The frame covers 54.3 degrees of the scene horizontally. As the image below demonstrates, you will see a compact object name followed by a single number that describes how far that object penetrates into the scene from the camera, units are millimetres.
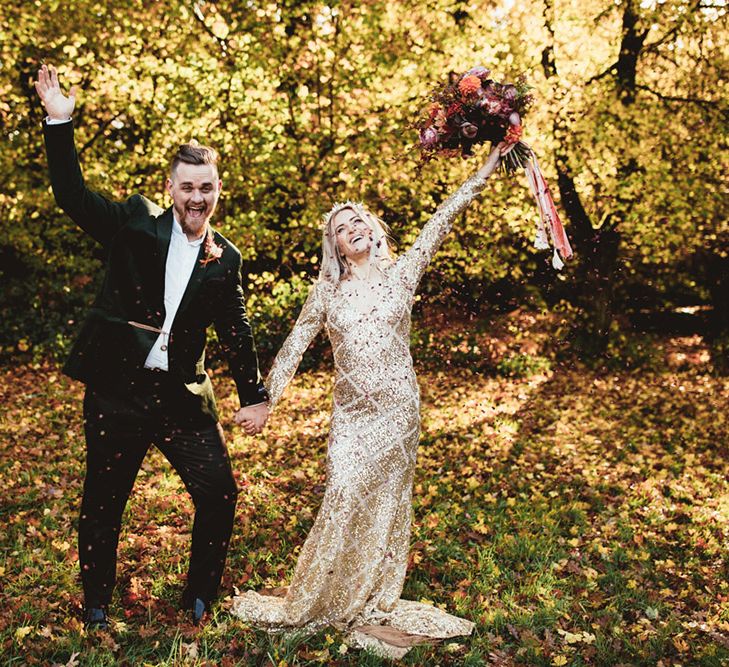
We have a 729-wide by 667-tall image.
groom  3420
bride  3752
